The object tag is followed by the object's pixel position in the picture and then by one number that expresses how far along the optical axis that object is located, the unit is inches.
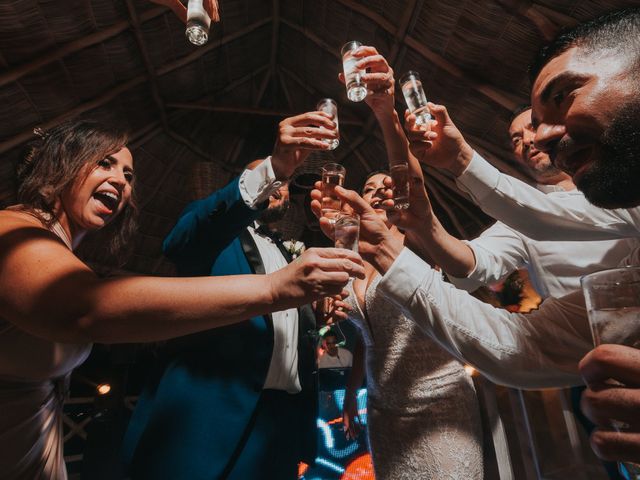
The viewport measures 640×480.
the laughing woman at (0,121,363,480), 37.2
